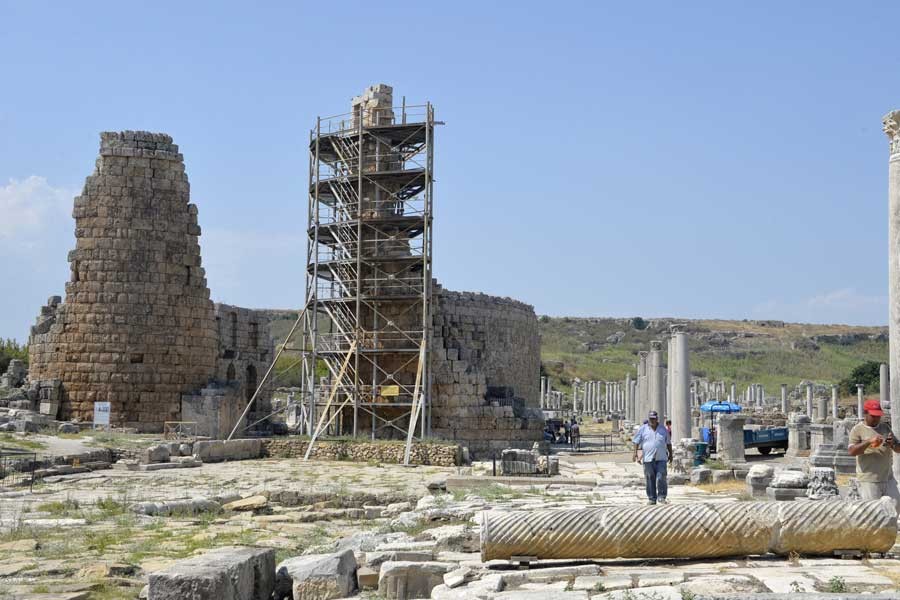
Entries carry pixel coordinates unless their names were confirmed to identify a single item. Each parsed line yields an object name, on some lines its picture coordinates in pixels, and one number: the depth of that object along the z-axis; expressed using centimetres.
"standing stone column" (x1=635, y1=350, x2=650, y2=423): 3550
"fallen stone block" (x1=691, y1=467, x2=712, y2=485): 1775
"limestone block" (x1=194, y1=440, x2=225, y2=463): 2438
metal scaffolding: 2702
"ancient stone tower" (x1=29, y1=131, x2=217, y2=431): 2894
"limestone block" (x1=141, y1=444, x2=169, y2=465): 2291
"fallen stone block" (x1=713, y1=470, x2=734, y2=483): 1806
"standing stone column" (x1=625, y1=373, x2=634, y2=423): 4788
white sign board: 2833
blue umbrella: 3194
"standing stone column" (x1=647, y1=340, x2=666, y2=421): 2795
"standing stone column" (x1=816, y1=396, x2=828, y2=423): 3803
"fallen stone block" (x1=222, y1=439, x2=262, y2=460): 2523
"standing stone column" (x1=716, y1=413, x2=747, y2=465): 2150
